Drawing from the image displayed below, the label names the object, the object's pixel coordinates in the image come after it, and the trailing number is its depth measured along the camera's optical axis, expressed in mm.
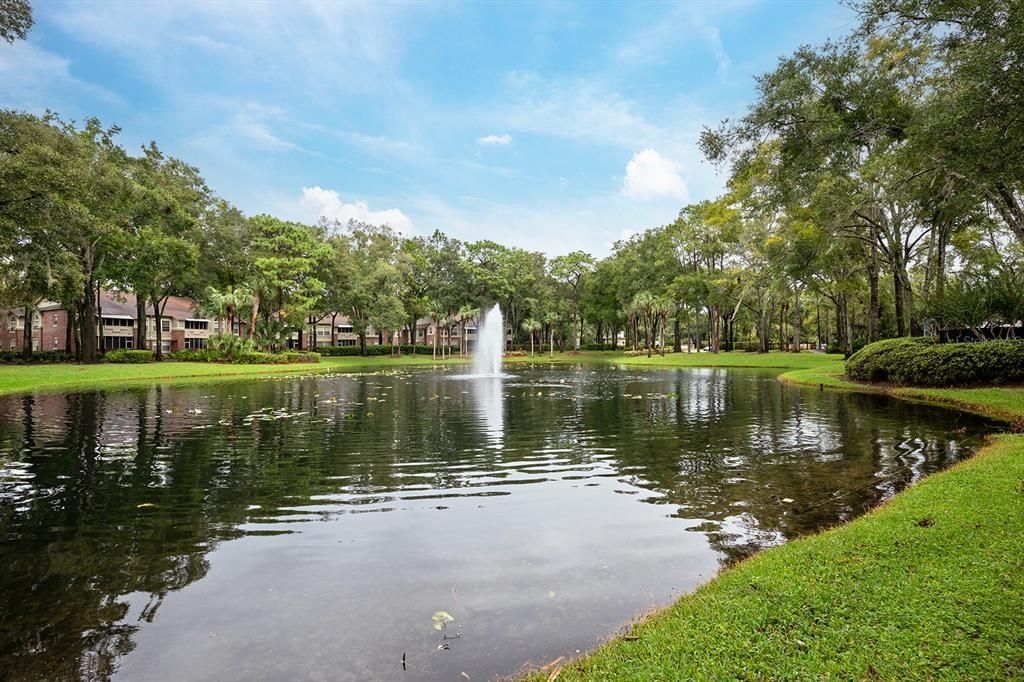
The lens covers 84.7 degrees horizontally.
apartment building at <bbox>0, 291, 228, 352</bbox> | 64750
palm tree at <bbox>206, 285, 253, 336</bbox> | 46531
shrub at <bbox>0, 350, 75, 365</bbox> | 48191
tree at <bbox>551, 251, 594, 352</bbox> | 79438
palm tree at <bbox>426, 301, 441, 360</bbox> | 72438
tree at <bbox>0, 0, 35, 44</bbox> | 21234
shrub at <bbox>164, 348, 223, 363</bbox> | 46031
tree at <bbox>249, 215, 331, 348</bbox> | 52156
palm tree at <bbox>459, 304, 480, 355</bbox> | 74312
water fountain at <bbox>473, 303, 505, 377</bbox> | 42391
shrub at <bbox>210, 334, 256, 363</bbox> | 45938
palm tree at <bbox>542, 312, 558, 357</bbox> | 78688
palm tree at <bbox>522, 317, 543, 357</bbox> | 76312
